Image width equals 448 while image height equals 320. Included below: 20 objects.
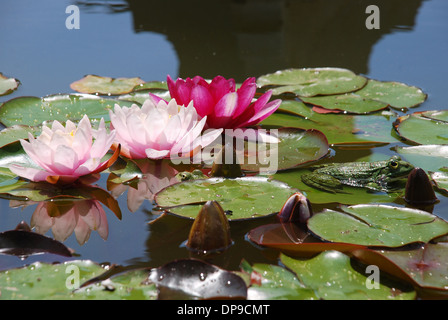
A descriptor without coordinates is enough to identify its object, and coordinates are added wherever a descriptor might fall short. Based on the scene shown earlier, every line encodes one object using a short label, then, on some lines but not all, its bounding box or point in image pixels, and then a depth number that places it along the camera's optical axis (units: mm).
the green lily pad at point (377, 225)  1285
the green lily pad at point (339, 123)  1525
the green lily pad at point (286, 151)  1444
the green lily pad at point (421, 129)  1504
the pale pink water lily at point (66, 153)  1355
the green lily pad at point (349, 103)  1617
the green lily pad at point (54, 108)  1556
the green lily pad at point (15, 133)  1481
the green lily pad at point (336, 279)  1221
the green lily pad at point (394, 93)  1640
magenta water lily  1484
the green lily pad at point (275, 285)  1217
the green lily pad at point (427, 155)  1438
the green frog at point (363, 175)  1394
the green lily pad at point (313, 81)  1695
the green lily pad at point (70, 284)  1209
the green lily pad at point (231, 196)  1334
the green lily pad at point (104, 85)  1689
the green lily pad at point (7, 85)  1670
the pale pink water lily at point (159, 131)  1417
